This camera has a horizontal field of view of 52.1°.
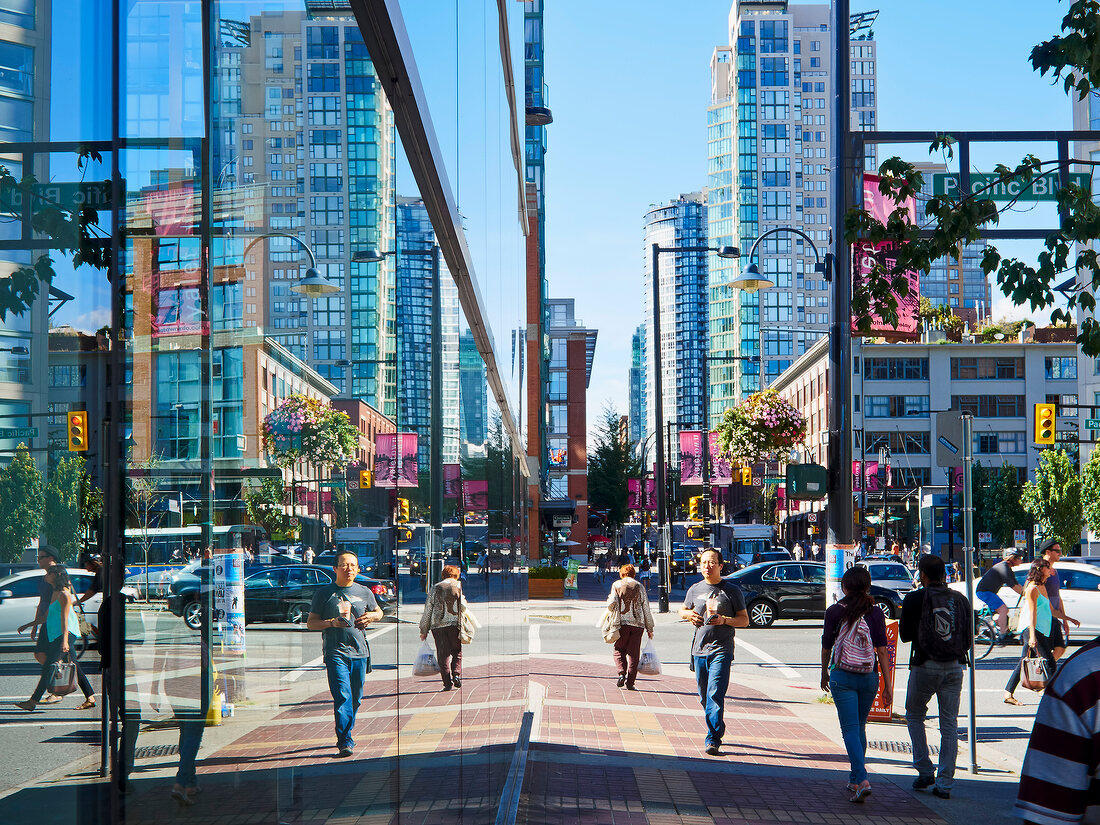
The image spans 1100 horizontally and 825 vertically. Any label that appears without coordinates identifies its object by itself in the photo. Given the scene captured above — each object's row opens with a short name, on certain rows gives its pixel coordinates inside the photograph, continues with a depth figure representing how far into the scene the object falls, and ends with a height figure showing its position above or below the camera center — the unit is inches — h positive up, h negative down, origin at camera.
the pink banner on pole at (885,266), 444.4 +78.3
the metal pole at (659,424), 1330.0 +40.5
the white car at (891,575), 1138.7 -123.8
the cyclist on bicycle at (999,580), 700.0 -79.3
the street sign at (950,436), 432.5 +6.8
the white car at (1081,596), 870.4 -112.2
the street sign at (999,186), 548.5 +135.2
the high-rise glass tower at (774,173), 6865.2 +1775.0
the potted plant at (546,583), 1455.5 -163.7
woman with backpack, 338.6 -62.9
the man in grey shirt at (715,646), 408.5 -69.4
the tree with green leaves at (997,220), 327.9 +75.0
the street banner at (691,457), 1878.7 -0.9
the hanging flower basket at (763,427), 1610.5 +42.3
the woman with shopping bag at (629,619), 612.7 -88.8
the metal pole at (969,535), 396.2 -29.4
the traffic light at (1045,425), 1175.0 +29.3
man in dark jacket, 348.2 -71.2
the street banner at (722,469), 1934.1 -22.2
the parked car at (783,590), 1072.2 -128.7
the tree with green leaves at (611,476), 3553.2 -59.2
